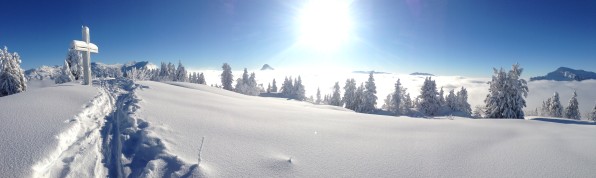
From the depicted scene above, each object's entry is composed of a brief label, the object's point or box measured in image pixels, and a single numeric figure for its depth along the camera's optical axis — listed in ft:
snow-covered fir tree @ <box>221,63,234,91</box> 250.35
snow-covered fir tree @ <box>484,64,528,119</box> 106.93
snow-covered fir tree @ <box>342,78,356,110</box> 204.30
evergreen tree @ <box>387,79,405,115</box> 193.77
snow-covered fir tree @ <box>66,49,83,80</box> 158.30
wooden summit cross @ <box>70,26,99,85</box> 49.17
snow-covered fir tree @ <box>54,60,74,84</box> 143.13
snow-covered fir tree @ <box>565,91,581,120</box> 198.49
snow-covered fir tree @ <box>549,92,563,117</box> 204.64
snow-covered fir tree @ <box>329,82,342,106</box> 254.14
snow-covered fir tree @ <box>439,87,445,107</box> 232.12
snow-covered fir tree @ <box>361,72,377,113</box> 177.27
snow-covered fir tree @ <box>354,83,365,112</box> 179.79
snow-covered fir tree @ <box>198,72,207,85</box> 303.31
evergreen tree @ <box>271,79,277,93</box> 329.72
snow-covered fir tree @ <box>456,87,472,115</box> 239.09
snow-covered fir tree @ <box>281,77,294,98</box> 289.86
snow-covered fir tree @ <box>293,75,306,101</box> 283.79
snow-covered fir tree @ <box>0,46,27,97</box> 98.43
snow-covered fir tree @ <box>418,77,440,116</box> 179.83
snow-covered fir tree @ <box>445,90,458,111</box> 223.49
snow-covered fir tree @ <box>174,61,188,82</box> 271.90
